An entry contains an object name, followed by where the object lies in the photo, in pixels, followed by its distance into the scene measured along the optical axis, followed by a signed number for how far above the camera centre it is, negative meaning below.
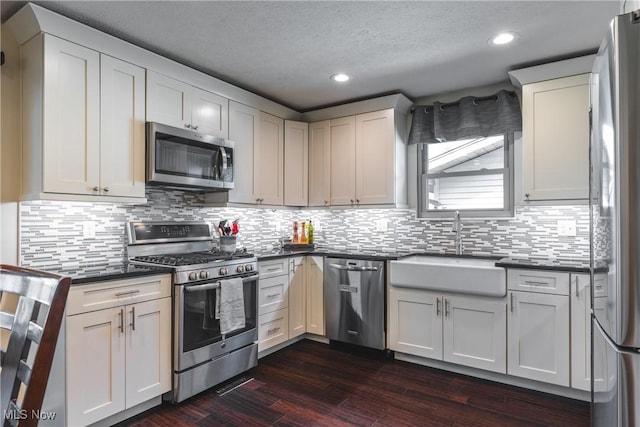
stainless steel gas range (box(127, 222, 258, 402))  2.46 -0.62
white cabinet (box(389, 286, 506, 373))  2.75 -0.91
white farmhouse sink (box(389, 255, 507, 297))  2.73 -0.49
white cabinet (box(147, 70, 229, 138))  2.65 +0.85
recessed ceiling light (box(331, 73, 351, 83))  3.11 +1.19
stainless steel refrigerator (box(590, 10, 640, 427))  1.13 +0.00
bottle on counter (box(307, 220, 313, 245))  4.15 -0.22
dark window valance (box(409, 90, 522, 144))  3.13 +0.88
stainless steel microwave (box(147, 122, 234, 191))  2.60 +0.43
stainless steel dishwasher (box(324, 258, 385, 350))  3.24 -0.80
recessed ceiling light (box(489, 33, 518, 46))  2.42 +1.19
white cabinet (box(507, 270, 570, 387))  2.52 -0.84
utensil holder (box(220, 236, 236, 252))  3.19 -0.25
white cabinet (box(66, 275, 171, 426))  1.98 -0.79
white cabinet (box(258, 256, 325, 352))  3.23 -0.81
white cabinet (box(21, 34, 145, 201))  2.10 +0.57
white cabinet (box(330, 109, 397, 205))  3.53 +0.56
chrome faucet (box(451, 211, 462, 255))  3.37 -0.14
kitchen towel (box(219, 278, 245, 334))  2.67 -0.68
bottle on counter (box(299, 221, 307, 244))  4.17 -0.23
